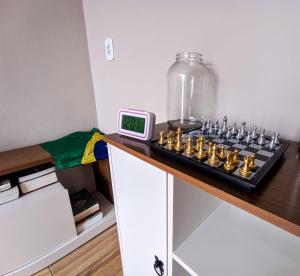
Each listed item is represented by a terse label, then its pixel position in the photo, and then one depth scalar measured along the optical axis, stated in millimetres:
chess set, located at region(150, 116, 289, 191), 401
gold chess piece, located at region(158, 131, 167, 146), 589
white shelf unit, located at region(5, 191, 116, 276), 1205
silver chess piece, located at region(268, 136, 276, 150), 521
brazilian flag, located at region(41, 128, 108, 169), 1271
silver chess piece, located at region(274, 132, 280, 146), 531
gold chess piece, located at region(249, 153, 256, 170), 407
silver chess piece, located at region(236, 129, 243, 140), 596
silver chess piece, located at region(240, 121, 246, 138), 604
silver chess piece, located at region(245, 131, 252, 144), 566
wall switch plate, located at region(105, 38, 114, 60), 1280
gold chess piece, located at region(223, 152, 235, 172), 417
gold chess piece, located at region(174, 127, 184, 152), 528
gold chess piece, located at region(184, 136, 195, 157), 501
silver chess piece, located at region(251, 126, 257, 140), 580
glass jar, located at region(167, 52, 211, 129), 794
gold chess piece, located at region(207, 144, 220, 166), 444
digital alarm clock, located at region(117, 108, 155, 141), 629
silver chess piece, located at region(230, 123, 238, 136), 631
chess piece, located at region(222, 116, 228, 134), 649
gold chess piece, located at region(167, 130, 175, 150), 549
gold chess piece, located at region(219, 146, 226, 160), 467
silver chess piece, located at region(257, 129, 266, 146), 555
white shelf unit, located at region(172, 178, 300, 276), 531
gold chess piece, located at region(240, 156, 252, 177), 393
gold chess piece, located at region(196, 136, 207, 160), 480
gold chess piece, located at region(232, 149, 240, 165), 431
